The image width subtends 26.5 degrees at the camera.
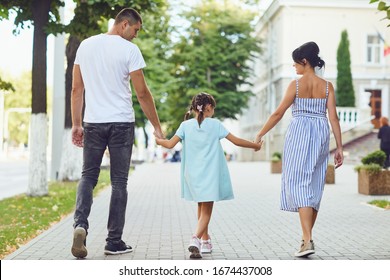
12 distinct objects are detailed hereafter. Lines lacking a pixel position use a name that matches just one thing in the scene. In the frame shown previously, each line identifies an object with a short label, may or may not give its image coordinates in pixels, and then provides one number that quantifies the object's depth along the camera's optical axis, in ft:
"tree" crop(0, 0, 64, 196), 44.47
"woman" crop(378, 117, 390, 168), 69.10
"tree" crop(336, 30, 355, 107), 130.72
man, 20.92
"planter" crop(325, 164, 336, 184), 64.95
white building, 134.41
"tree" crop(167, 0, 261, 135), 143.43
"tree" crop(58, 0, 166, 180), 41.82
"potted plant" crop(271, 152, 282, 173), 89.56
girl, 21.39
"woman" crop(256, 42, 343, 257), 21.11
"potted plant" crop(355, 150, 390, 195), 49.90
